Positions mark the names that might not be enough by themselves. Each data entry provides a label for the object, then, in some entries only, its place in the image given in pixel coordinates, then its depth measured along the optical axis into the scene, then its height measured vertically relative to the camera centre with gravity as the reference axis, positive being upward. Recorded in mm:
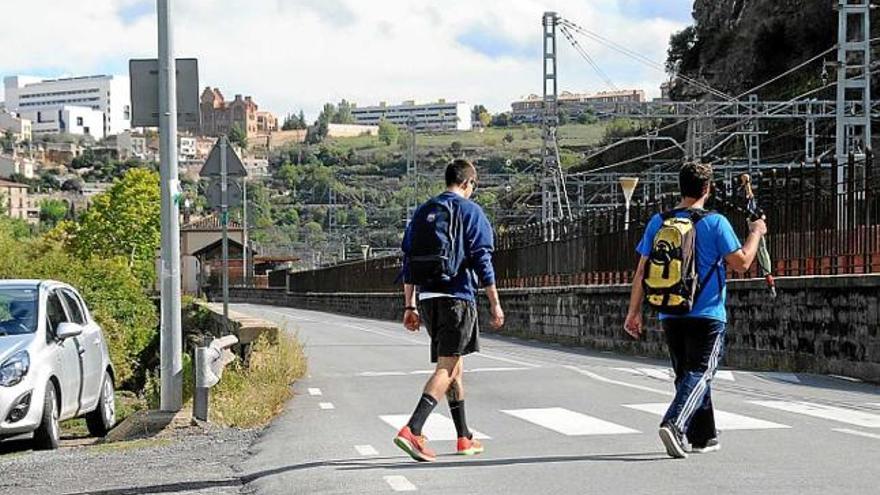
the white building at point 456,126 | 189438 +14225
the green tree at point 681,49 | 76312 +10101
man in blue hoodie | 8914 -520
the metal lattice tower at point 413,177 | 71138 +2700
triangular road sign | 24641 +1204
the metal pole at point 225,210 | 24594 +383
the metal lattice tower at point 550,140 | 47125 +2952
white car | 12219 -1223
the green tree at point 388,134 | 191375 +13171
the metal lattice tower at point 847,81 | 32622 +3434
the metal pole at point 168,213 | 12703 +173
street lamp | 32875 +913
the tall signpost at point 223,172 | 24578 +1054
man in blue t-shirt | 8844 -649
